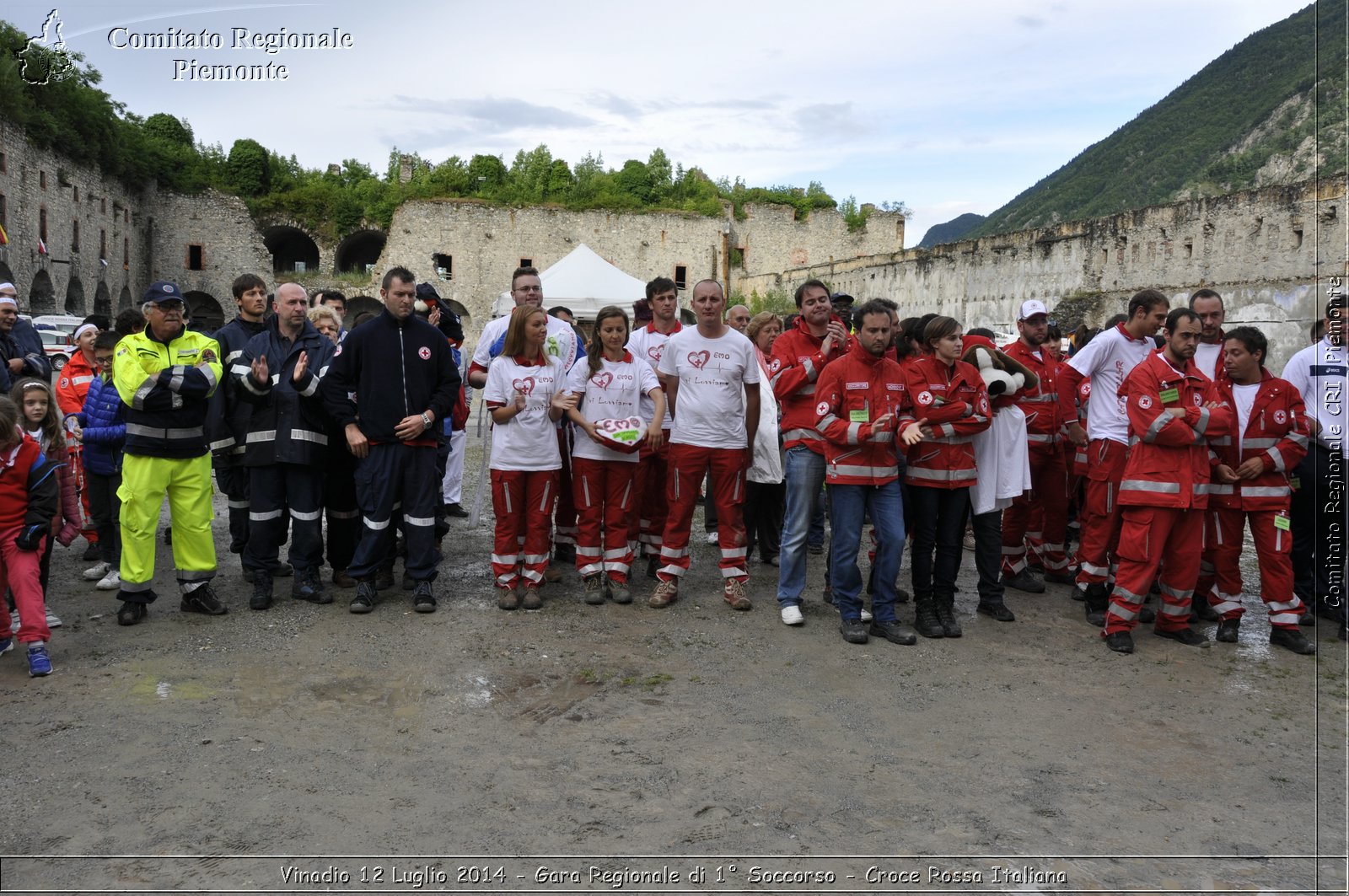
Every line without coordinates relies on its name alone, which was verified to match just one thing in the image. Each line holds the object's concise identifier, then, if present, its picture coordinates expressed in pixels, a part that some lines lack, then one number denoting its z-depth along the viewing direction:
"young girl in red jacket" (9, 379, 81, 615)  5.23
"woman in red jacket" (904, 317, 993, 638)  5.43
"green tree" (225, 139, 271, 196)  42.41
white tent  15.84
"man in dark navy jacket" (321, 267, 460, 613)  5.75
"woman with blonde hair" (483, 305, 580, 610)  5.91
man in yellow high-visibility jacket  5.30
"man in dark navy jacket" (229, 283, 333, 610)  5.82
